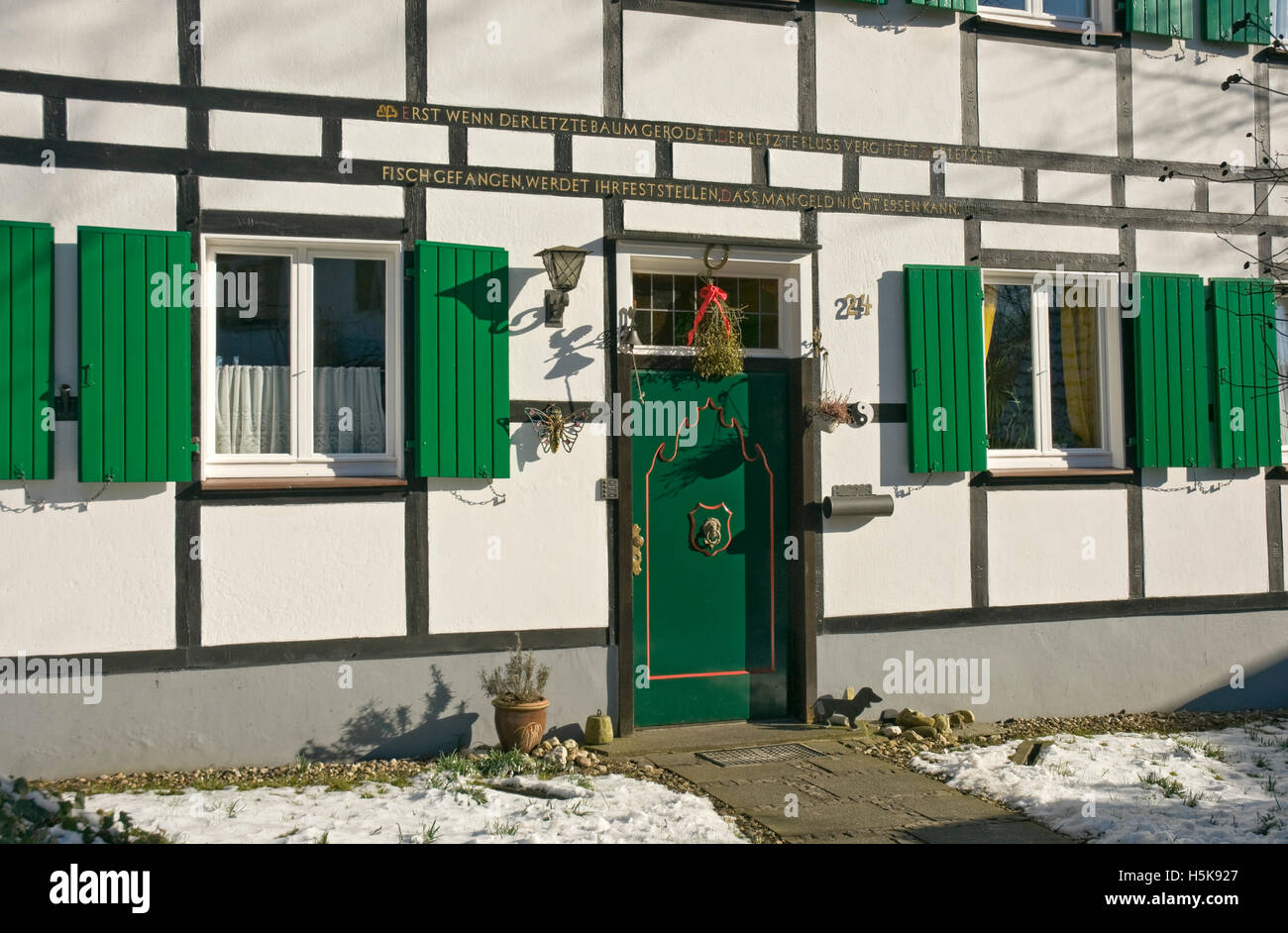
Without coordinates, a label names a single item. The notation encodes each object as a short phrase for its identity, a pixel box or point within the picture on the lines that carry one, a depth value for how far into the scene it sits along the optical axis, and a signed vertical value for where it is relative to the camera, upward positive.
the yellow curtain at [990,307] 7.86 +1.24
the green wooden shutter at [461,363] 6.40 +0.76
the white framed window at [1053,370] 7.85 +0.80
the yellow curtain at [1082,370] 8.00 +0.81
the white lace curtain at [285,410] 6.33 +0.50
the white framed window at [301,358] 6.32 +0.79
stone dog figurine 7.06 -1.31
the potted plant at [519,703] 6.29 -1.12
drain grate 6.48 -1.49
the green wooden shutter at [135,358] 5.88 +0.75
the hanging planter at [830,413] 7.11 +0.48
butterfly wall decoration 6.64 +0.40
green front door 6.96 -0.33
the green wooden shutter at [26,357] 5.77 +0.74
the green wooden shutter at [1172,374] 7.91 +0.77
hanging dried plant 6.91 +0.92
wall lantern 6.48 +1.27
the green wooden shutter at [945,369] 7.39 +0.78
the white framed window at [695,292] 6.95 +1.25
